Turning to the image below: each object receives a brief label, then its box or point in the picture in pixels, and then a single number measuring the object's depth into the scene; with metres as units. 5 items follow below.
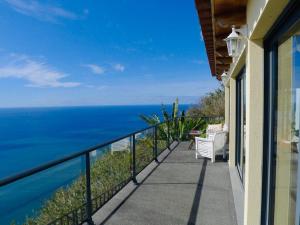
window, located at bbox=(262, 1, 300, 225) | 1.47
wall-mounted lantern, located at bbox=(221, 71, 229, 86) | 6.53
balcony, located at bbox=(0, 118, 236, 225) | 2.24
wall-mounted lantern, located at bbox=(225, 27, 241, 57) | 2.63
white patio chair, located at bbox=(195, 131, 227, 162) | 5.61
